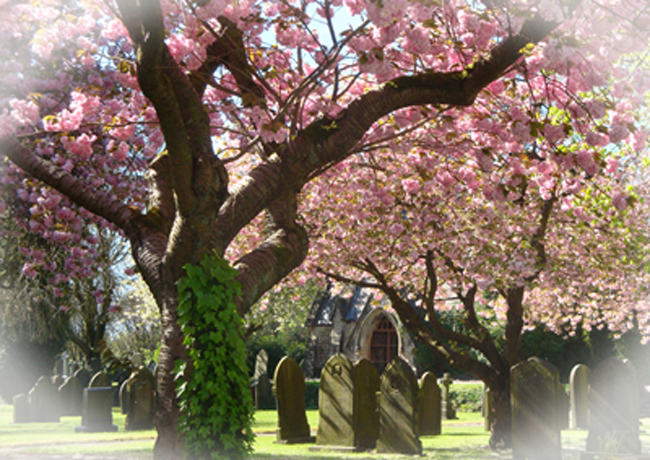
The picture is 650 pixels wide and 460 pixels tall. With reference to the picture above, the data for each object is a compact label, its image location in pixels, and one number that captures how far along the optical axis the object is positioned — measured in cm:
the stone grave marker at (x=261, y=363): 2775
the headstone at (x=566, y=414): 1864
